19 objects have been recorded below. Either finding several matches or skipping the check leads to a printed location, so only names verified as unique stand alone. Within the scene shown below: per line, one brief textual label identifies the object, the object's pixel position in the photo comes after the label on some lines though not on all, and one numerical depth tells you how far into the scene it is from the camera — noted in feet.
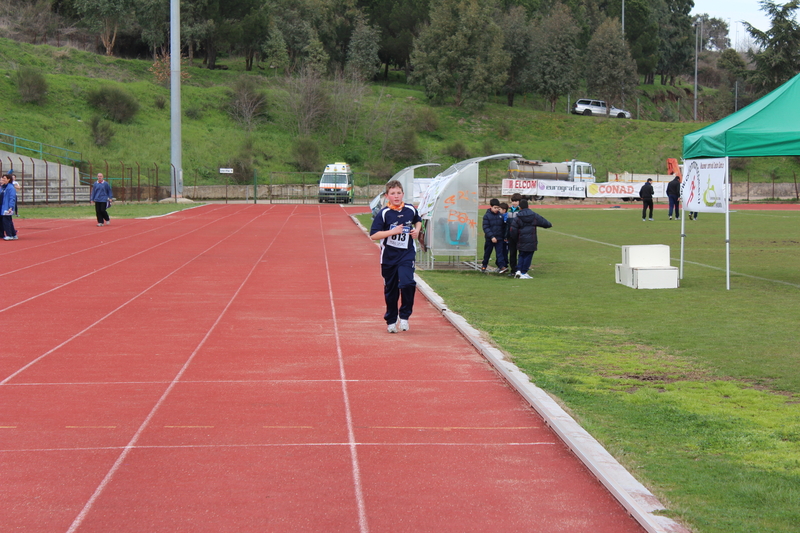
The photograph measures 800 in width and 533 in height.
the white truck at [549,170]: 195.83
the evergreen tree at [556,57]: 281.13
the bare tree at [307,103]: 244.63
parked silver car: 284.00
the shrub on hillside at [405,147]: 238.48
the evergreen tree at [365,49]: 289.12
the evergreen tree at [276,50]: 272.51
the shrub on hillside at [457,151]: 239.91
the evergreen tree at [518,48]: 287.48
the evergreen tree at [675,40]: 368.89
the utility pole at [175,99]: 170.30
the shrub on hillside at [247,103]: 240.32
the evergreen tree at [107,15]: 262.67
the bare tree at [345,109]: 249.75
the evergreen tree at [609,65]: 287.28
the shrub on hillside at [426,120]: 254.27
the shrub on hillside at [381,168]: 220.84
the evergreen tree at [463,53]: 264.31
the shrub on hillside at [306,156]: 224.12
